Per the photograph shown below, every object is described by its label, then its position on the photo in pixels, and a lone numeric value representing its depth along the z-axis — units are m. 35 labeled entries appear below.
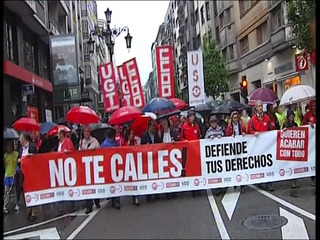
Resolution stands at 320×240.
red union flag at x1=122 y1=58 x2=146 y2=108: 13.11
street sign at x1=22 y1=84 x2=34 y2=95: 18.78
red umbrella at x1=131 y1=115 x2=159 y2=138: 10.55
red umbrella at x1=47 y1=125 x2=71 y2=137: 11.62
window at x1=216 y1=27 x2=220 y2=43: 45.38
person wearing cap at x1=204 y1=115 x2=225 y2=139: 10.16
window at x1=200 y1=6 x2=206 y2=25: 53.42
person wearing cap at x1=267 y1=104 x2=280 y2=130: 11.46
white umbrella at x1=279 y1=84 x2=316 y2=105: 12.00
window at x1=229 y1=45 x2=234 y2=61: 39.39
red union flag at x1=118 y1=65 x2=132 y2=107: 13.24
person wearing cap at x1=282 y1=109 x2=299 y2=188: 10.97
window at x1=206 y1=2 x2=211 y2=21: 49.41
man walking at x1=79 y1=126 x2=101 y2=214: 9.44
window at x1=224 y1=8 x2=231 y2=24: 39.50
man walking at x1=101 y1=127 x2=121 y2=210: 9.11
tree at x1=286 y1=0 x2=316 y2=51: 13.63
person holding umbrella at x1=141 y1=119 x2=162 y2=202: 10.06
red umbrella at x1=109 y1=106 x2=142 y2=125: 10.93
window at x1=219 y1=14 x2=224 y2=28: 41.59
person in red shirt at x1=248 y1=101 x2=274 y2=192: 10.15
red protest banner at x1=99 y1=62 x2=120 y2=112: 12.67
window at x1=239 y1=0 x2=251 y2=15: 34.28
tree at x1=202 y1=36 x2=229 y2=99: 36.94
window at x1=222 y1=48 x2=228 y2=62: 40.88
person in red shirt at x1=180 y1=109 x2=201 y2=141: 10.35
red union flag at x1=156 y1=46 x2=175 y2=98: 14.53
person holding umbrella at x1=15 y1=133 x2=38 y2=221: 9.69
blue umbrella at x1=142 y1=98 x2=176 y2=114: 13.60
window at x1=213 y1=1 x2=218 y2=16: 45.38
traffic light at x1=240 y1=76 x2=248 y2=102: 22.43
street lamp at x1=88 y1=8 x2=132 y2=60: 18.06
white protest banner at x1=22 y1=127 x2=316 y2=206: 9.03
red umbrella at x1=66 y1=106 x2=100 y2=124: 10.27
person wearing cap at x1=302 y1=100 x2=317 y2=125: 10.19
